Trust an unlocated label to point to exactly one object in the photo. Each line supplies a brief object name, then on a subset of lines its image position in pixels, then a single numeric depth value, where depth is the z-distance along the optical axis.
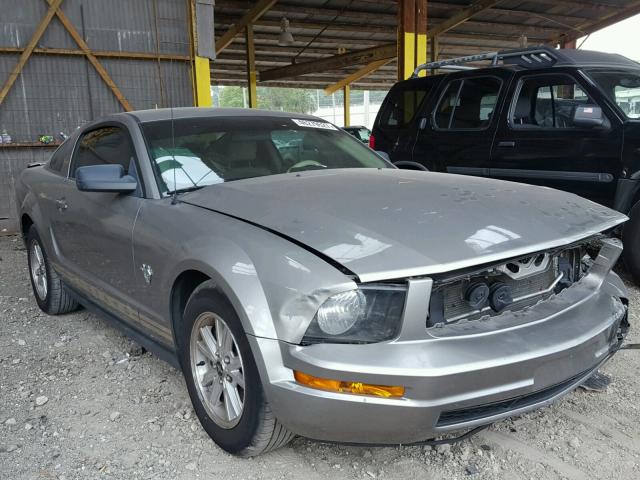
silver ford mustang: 1.83
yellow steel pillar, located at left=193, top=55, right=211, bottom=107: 8.65
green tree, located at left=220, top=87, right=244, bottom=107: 65.86
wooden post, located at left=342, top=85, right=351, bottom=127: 28.54
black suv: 4.46
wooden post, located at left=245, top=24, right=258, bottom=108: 16.11
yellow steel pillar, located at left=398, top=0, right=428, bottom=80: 11.16
